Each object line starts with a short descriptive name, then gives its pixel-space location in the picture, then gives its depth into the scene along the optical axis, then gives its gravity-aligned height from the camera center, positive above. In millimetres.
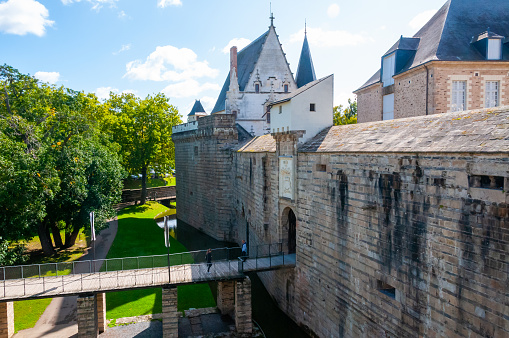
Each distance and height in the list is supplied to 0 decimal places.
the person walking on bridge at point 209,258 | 16369 -4466
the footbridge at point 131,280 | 14406 -4964
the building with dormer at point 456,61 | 18406 +4273
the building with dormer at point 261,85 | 34500 +6066
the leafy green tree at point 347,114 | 45188 +4682
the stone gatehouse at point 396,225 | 8227 -2103
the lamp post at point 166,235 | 15062 -3232
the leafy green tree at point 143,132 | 40938 +2411
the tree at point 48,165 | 17875 -528
